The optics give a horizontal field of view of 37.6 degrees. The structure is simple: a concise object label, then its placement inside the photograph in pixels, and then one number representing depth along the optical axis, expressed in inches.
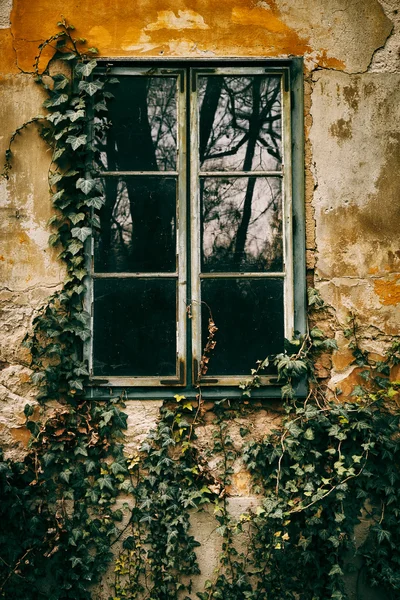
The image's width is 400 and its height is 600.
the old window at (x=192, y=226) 130.9
